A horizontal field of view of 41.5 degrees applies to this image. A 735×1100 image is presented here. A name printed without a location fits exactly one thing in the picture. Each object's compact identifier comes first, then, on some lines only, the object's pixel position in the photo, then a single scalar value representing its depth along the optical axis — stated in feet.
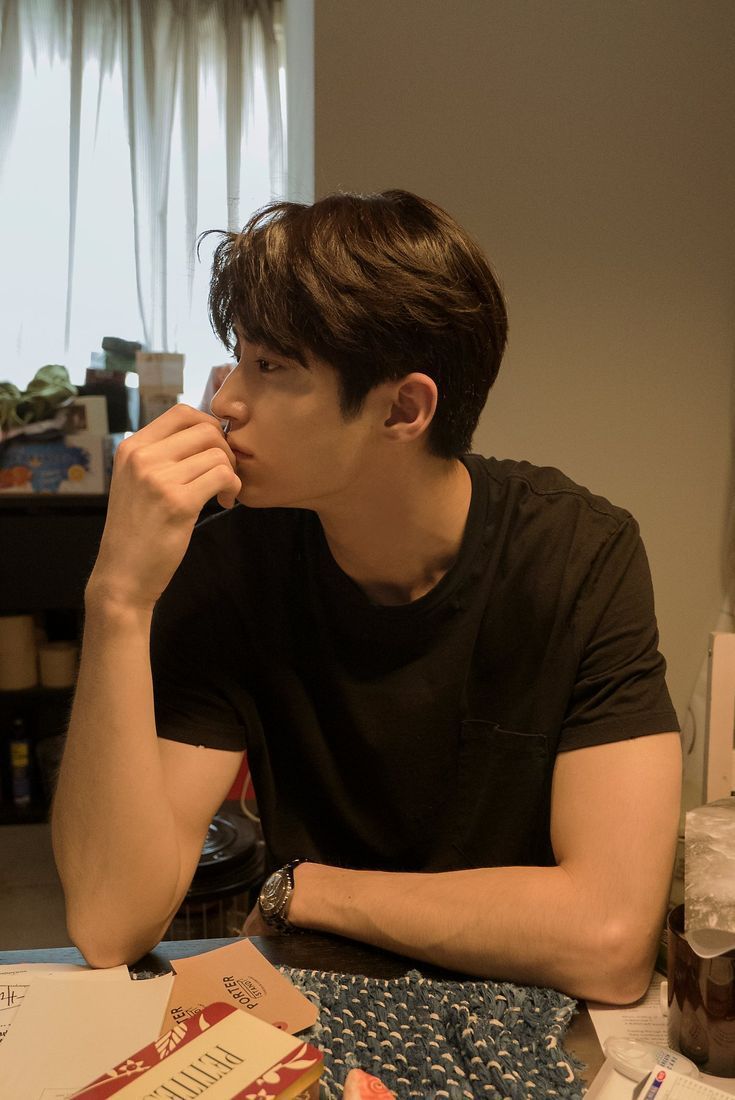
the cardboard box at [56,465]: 8.95
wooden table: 2.98
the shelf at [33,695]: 9.57
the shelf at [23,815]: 9.78
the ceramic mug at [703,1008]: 2.48
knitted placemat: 2.41
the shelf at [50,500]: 9.02
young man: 3.22
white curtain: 9.74
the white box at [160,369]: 9.49
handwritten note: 2.62
